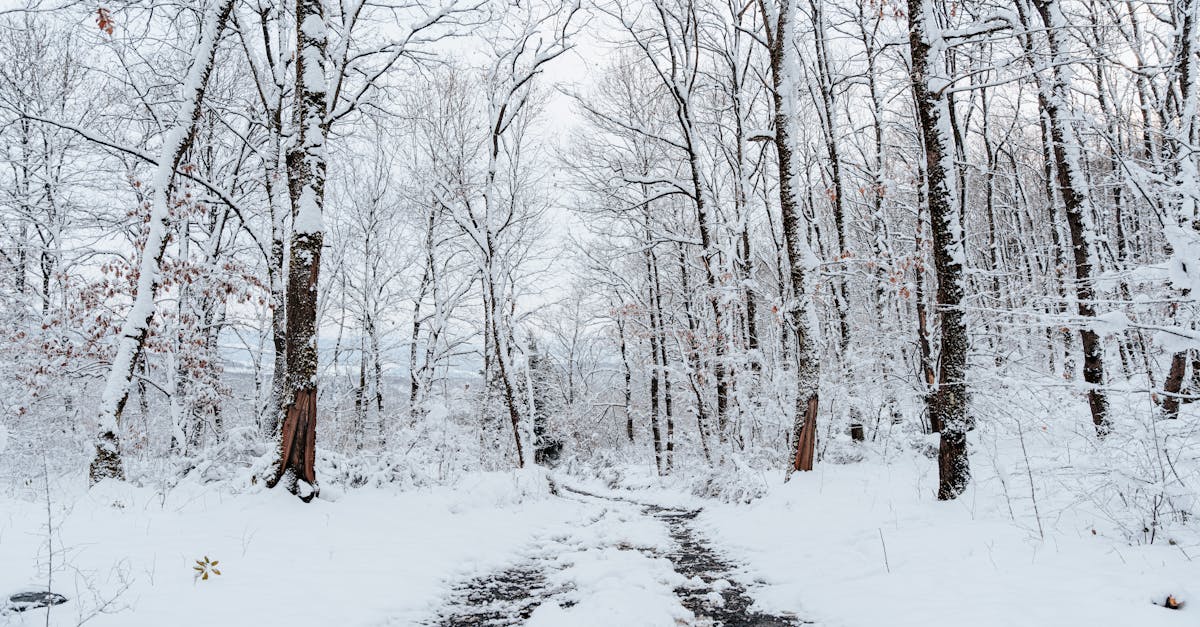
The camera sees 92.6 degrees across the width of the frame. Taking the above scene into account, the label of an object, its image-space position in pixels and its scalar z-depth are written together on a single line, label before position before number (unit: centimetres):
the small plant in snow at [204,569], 391
